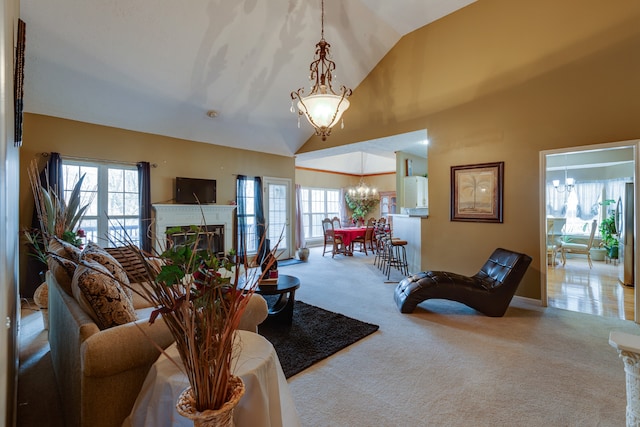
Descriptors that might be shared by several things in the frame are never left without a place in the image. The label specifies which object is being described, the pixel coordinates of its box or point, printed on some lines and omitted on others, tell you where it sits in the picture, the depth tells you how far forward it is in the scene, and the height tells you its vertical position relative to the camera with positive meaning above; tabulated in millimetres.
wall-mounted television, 5555 +484
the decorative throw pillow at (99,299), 1548 -452
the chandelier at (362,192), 10578 +806
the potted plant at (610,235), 6352 -451
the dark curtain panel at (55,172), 4196 +605
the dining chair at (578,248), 6023 -710
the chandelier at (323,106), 3219 +1204
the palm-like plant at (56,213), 3373 +16
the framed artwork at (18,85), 1977 +912
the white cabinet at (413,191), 7348 +605
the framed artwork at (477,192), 4223 +334
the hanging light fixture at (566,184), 7320 +757
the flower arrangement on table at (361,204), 11016 +393
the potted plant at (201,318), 921 -335
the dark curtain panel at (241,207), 6531 +164
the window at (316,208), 10148 +239
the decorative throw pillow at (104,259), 1963 -310
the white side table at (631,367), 1329 -715
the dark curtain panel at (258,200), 6824 +335
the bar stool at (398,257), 5349 -868
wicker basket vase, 934 -636
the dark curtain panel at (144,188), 5113 +461
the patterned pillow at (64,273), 1804 -360
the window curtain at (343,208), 11374 +228
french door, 7129 +179
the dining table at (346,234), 8008 -544
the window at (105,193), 4578 +351
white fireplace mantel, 5352 -33
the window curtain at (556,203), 7883 +309
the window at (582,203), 7363 +311
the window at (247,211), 6570 +77
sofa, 1310 -696
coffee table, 3109 -813
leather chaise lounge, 3479 -885
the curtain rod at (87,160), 4269 +869
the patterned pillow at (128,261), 3070 -512
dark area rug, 2596 -1252
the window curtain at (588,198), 7653 +423
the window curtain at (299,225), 8883 -325
